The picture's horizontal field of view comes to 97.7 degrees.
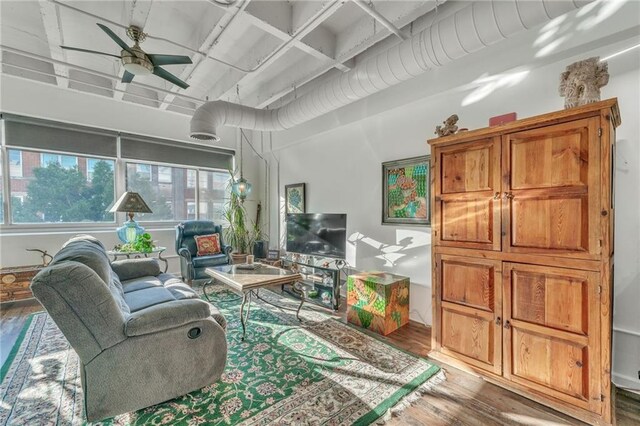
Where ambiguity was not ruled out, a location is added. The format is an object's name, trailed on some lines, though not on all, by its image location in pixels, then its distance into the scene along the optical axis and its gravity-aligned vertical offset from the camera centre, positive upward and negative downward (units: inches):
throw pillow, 184.6 -23.9
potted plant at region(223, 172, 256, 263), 215.6 -16.7
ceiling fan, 88.4 +50.1
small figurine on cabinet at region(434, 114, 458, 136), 91.8 +26.1
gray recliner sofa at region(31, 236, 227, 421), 60.6 -31.8
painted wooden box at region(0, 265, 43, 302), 139.9 -36.1
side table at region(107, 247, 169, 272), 153.0 -23.7
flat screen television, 147.2 -15.0
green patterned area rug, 68.1 -50.5
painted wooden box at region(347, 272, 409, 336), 113.3 -40.1
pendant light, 177.8 +13.2
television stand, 140.9 -40.7
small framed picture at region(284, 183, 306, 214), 192.5 +7.2
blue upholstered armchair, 172.4 -27.5
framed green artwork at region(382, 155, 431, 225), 124.6 +6.9
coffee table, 108.0 -29.0
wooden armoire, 65.1 -13.7
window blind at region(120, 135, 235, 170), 187.9 +41.6
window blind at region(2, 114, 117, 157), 154.6 +43.8
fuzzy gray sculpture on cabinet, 67.4 +30.1
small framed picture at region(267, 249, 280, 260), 198.6 -32.9
